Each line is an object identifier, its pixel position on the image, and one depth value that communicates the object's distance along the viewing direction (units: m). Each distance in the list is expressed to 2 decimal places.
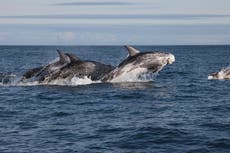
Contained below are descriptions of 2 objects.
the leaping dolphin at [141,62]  40.22
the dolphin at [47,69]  41.91
